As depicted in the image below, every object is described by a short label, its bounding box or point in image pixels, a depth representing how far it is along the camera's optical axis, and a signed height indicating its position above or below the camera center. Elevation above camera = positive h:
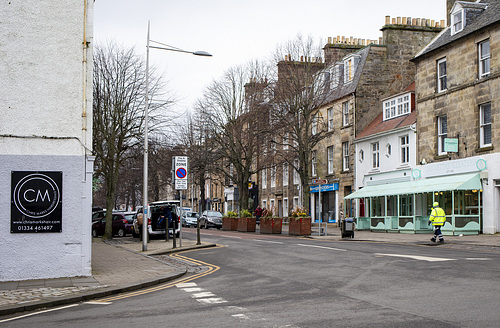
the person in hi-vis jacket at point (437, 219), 22.94 -0.75
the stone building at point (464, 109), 27.83 +4.73
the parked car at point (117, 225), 35.94 -1.55
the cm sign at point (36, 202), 12.95 -0.04
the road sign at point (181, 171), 21.09 +1.06
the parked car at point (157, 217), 28.31 -0.83
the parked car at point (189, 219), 51.77 -1.69
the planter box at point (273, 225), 35.22 -1.51
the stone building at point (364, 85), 42.41 +8.51
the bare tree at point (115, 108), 30.50 +4.91
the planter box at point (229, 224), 41.28 -1.69
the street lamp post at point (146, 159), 21.58 +1.55
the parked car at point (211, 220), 46.91 -1.61
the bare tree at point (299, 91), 36.12 +6.83
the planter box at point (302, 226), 31.53 -1.43
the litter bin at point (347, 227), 27.61 -1.29
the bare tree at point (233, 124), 44.50 +5.87
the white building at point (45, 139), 12.91 +1.38
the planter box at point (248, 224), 38.75 -1.59
